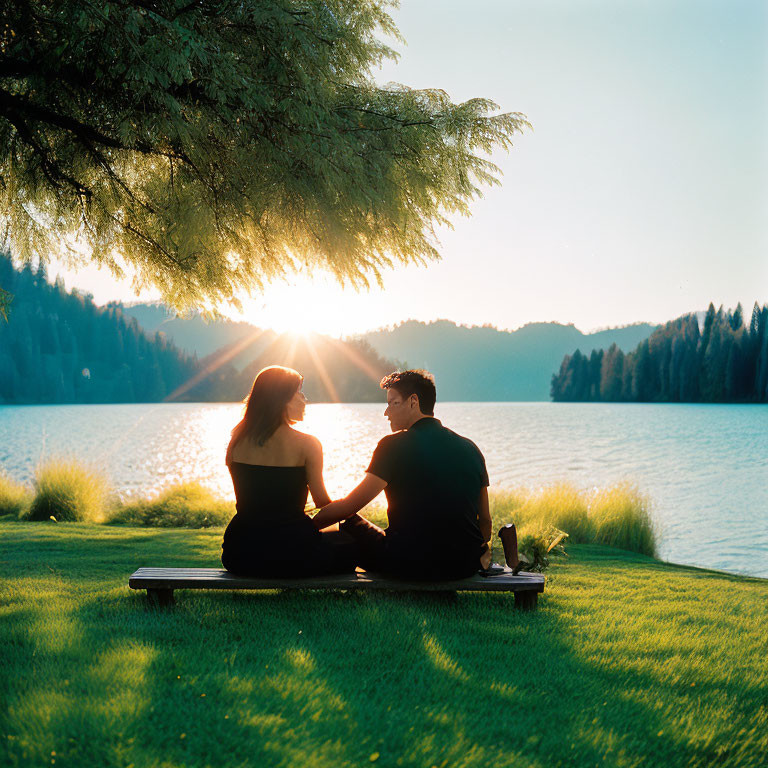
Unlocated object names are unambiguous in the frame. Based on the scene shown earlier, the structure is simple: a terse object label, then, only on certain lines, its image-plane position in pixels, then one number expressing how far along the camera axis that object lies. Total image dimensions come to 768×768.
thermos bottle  4.61
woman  4.22
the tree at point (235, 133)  4.61
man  4.25
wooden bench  4.23
